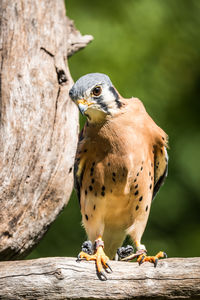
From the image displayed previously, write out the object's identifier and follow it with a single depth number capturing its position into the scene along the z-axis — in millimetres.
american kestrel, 9195
